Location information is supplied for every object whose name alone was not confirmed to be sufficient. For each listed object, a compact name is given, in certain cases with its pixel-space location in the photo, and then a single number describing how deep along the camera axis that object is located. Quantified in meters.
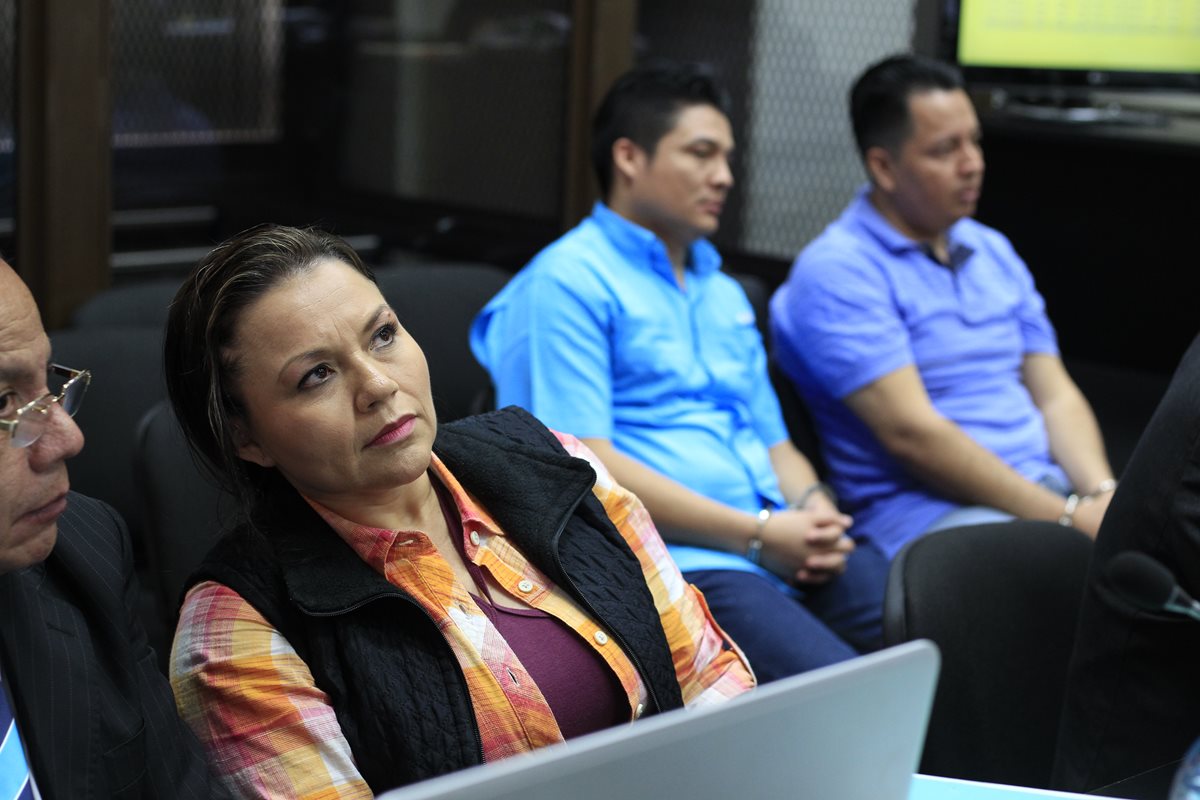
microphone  0.97
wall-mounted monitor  3.31
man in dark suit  1.08
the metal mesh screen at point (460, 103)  3.26
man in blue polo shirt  2.52
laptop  0.71
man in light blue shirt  2.21
